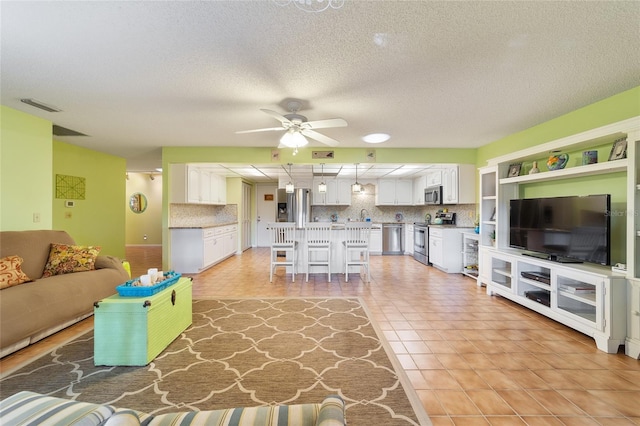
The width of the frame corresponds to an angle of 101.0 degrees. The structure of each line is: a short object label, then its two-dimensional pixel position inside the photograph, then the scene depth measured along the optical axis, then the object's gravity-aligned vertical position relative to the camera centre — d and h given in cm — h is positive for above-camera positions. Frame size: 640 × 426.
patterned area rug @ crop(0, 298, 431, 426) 170 -121
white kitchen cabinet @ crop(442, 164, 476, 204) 521 +62
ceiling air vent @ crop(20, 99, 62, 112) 287 +122
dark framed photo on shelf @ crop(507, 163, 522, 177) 370 +66
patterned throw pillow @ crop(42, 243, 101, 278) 301 -55
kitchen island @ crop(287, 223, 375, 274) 508 -77
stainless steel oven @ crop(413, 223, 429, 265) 608 -67
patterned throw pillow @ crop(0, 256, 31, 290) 246 -57
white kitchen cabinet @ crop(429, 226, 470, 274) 529 -69
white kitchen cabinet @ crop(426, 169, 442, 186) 601 +89
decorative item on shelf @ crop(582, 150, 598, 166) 274 +61
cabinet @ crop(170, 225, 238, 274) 511 -70
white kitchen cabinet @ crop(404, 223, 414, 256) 734 -68
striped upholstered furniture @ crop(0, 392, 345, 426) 78 -63
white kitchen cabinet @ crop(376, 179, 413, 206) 758 +68
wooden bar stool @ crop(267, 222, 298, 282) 468 -49
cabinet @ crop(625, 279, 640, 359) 222 -89
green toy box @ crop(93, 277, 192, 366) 208 -94
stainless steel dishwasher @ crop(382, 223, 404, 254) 751 -70
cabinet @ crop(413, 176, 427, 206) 693 +71
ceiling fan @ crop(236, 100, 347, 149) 265 +92
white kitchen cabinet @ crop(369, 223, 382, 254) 752 -75
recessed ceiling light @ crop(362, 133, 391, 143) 410 +124
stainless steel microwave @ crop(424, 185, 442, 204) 589 +47
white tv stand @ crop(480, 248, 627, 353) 231 -82
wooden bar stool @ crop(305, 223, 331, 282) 496 -49
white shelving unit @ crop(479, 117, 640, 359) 230 -61
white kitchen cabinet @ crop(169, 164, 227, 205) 501 +61
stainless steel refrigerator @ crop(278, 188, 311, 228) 740 +25
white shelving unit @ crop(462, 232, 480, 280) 490 -75
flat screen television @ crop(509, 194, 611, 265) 258 -14
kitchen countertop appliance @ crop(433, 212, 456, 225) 595 -7
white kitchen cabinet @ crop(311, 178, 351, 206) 771 +63
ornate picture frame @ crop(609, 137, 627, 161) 242 +62
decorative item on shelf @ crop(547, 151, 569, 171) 306 +64
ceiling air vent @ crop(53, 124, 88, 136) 383 +124
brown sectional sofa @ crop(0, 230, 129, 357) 222 -79
